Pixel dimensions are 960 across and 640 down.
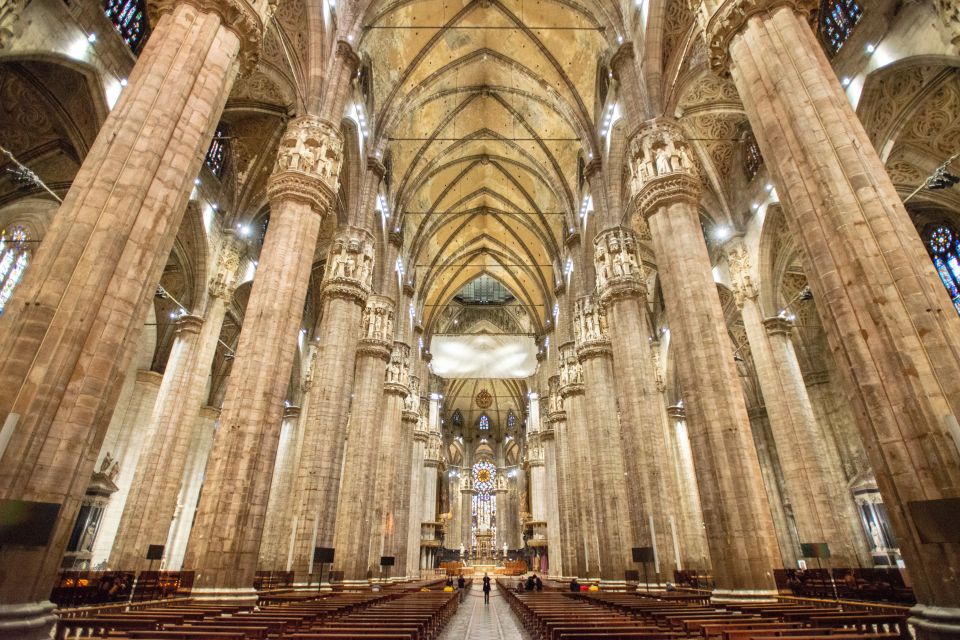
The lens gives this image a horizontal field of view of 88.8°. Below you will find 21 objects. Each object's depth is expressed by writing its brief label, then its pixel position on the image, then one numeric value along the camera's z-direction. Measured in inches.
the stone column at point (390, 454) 831.7
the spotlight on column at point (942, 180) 474.6
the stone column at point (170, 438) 524.4
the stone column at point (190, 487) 773.3
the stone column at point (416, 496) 1162.0
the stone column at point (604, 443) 677.9
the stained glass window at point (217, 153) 707.4
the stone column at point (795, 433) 558.9
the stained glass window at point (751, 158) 700.2
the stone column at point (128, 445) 740.6
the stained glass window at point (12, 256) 596.2
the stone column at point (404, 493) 993.4
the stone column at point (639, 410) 556.1
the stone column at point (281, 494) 730.8
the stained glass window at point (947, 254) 656.9
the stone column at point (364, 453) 654.5
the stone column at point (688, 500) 603.3
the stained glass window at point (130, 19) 521.7
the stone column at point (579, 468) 823.1
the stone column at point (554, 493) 1055.0
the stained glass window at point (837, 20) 542.6
